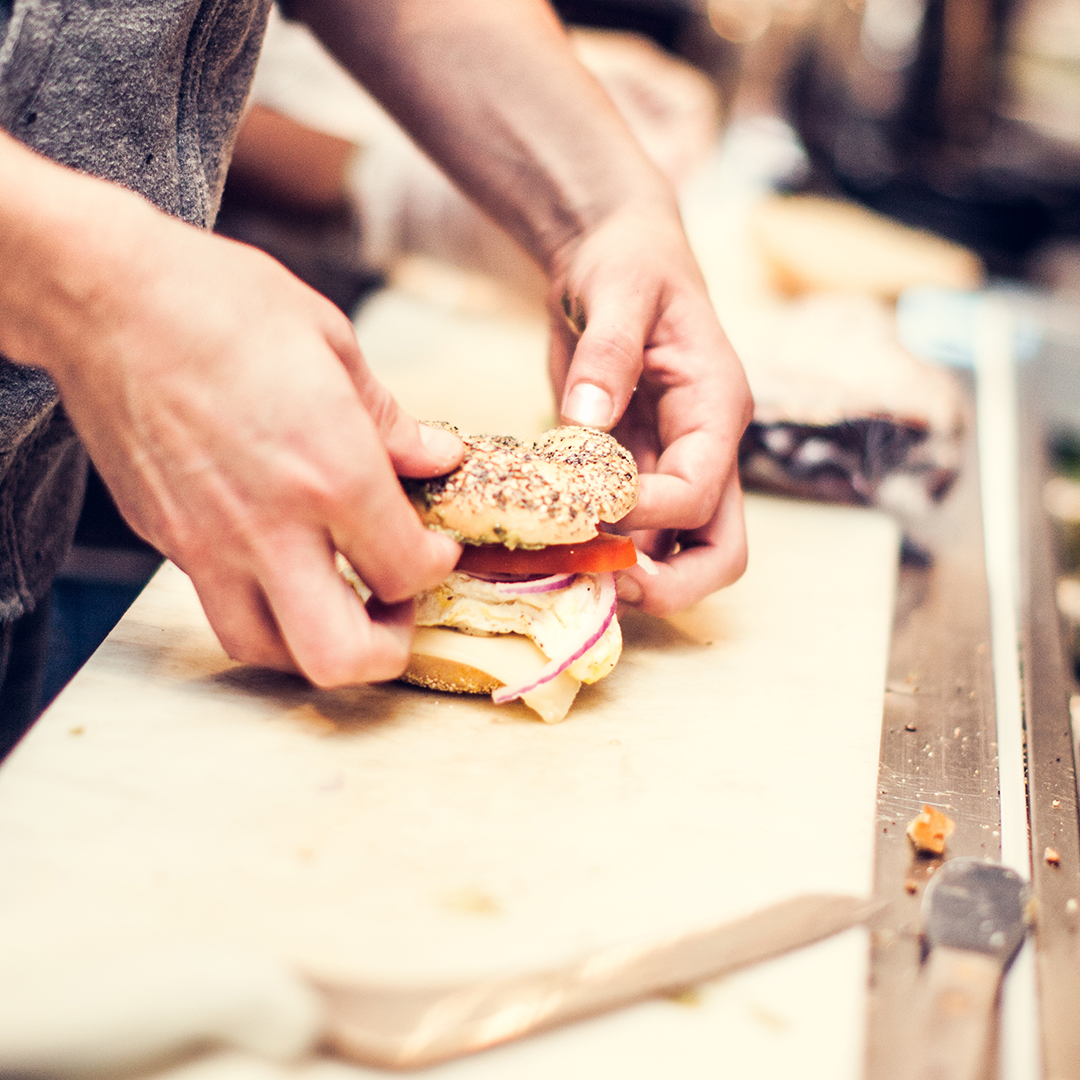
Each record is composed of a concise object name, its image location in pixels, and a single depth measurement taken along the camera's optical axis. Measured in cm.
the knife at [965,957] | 77
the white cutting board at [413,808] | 79
